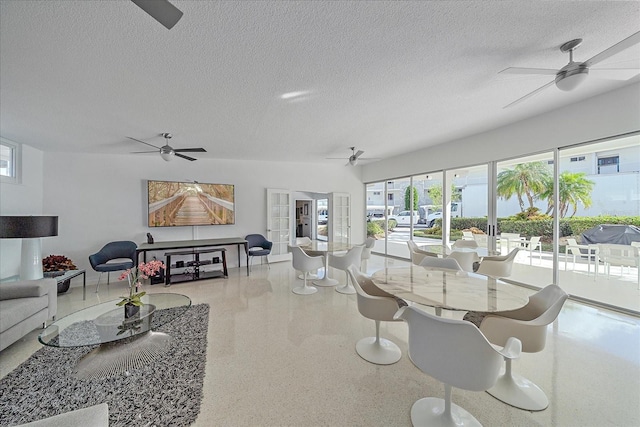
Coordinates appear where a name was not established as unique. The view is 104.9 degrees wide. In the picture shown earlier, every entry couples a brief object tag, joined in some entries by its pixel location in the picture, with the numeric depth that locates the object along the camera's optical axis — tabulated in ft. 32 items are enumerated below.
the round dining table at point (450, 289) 5.64
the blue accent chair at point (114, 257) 13.82
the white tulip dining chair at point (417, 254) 13.36
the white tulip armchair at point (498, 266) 11.48
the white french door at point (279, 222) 21.31
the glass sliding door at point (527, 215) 13.43
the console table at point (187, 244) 14.99
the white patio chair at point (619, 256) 11.06
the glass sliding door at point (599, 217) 10.96
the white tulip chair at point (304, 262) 12.94
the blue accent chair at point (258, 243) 19.42
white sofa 7.59
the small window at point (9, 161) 12.51
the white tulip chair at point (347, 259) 12.81
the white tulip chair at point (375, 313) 7.09
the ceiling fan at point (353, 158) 16.64
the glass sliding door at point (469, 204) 16.21
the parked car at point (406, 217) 21.48
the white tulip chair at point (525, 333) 5.52
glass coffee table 6.88
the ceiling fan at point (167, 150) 13.07
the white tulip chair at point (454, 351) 4.15
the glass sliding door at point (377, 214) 24.49
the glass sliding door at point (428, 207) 19.31
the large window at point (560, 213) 11.17
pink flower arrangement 7.91
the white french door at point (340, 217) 24.30
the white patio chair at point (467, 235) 17.13
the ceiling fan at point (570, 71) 6.69
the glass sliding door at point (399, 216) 21.85
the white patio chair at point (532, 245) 13.93
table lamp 9.62
